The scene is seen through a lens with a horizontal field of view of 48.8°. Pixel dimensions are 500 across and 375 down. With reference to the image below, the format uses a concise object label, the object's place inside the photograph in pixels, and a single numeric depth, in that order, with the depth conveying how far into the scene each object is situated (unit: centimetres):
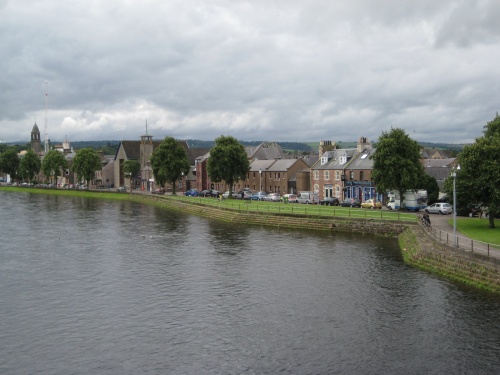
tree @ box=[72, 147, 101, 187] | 17038
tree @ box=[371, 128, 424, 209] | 7562
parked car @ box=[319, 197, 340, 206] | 9450
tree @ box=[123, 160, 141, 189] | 17150
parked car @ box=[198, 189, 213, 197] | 12923
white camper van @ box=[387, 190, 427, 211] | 8000
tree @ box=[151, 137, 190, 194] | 12800
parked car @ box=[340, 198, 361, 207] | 8950
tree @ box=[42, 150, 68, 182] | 19525
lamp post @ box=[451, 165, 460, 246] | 4431
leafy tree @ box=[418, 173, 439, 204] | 8425
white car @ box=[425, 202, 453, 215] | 7150
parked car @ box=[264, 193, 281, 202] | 10858
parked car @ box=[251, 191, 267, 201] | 11150
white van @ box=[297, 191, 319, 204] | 9938
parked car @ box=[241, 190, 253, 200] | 11635
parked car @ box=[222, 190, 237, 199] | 12005
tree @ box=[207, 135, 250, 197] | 11344
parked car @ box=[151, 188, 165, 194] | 14442
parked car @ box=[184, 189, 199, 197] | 13279
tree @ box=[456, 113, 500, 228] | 5234
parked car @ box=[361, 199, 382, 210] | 8499
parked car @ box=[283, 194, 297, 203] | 10269
